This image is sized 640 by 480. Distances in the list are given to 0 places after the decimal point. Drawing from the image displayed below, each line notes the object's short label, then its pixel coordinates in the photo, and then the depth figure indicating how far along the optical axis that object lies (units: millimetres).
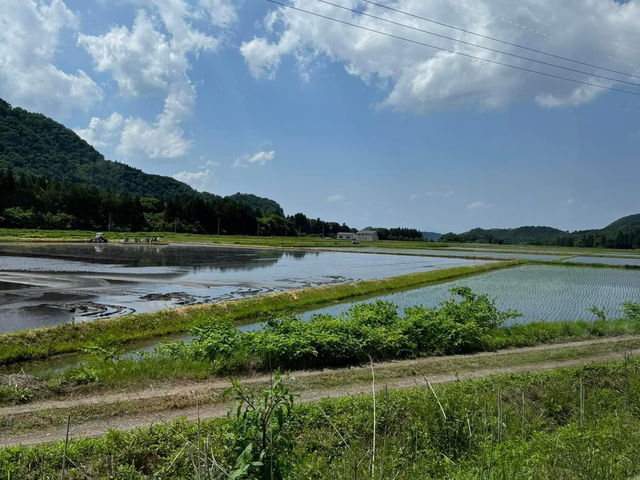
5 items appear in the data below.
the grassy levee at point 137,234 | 63750
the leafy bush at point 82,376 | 8523
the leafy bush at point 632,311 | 16984
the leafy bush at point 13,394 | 7594
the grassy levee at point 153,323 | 11234
